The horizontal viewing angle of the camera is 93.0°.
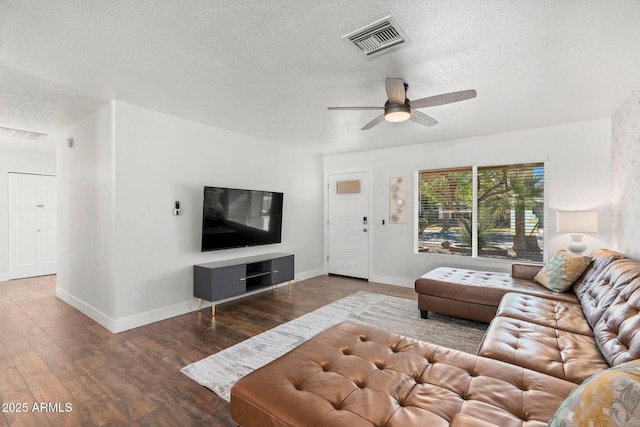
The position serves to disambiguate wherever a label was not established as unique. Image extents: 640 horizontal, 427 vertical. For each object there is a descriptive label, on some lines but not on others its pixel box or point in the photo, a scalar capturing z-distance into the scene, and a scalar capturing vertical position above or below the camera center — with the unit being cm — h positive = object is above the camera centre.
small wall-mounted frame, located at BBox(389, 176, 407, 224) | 530 +16
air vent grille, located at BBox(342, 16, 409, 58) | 192 +115
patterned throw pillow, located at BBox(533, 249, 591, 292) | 293 -61
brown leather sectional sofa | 124 -83
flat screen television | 396 -14
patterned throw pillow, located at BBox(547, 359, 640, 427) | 75 -50
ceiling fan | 239 +90
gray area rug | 242 -130
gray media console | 371 -91
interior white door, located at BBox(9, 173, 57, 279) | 569 -34
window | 431 -3
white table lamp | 354 -17
